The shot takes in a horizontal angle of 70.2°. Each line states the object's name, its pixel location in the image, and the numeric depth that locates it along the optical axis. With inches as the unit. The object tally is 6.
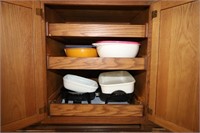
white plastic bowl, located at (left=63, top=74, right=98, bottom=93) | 32.3
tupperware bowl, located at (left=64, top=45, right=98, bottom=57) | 31.1
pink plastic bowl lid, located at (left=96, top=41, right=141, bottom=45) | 28.2
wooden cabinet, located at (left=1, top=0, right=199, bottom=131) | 22.8
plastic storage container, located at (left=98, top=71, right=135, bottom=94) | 36.9
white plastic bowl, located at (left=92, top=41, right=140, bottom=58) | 28.2
